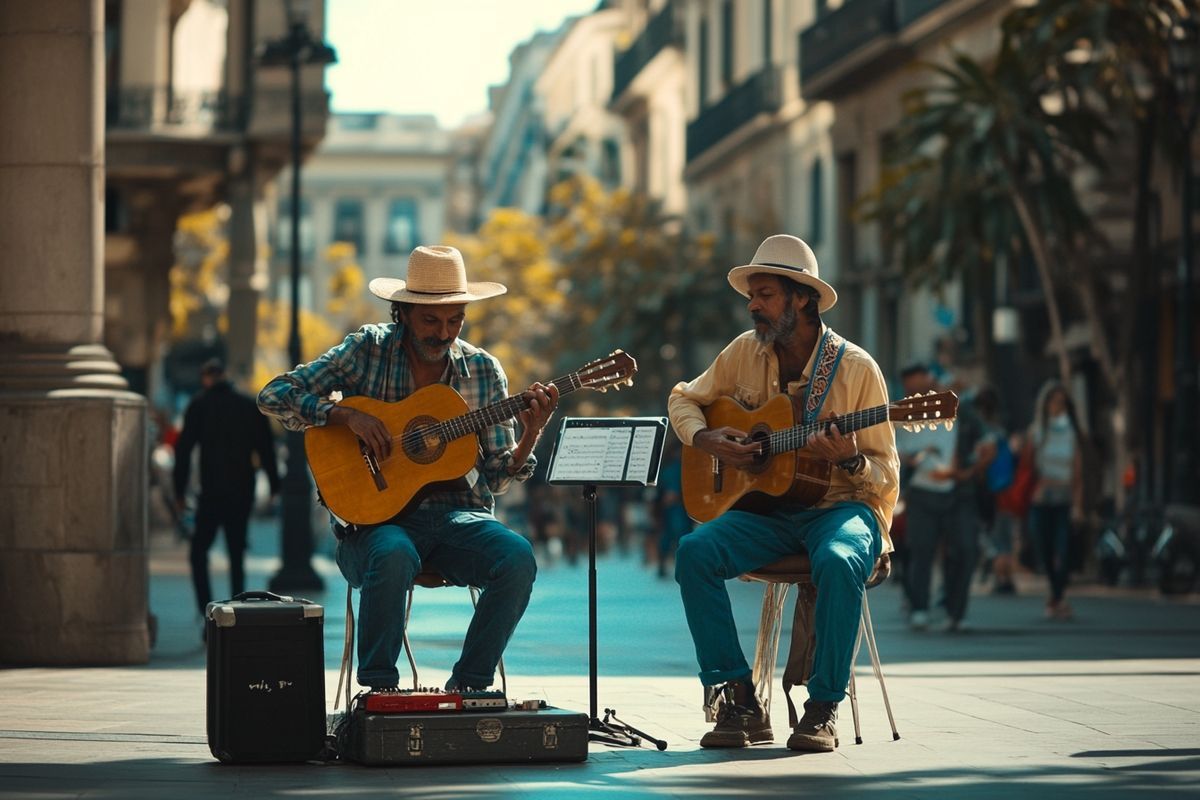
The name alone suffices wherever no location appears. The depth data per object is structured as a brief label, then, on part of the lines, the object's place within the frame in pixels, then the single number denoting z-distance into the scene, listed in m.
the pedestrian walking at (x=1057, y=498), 26.67
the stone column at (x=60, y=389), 18.96
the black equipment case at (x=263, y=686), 12.75
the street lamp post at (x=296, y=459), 32.22
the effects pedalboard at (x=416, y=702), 12.73
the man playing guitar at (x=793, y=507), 13.47
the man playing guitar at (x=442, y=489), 13.48
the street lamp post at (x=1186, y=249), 32.60
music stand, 13.80
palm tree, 34.88
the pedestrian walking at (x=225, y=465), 23.96
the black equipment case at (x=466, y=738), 12.62
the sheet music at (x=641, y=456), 13.88
